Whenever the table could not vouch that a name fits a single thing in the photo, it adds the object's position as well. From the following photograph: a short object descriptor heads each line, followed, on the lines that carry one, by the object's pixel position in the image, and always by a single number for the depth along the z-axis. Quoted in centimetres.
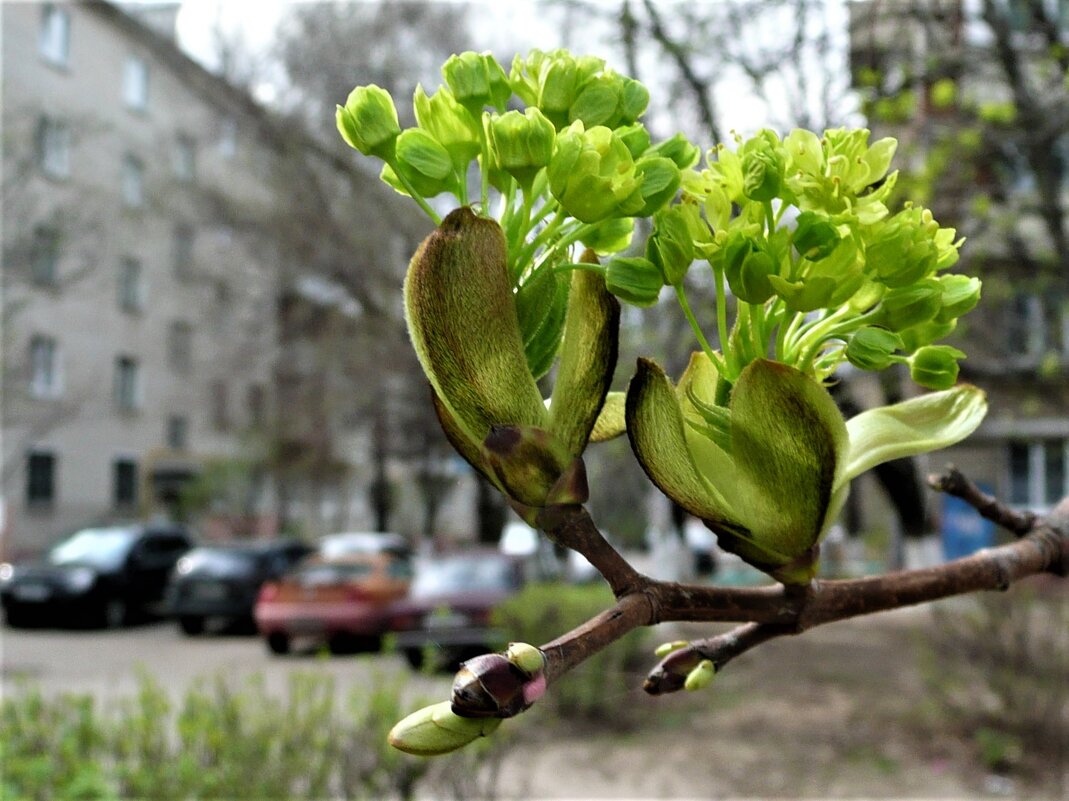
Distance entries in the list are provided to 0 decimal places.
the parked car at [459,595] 977
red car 1157
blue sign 697
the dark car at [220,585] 1385
